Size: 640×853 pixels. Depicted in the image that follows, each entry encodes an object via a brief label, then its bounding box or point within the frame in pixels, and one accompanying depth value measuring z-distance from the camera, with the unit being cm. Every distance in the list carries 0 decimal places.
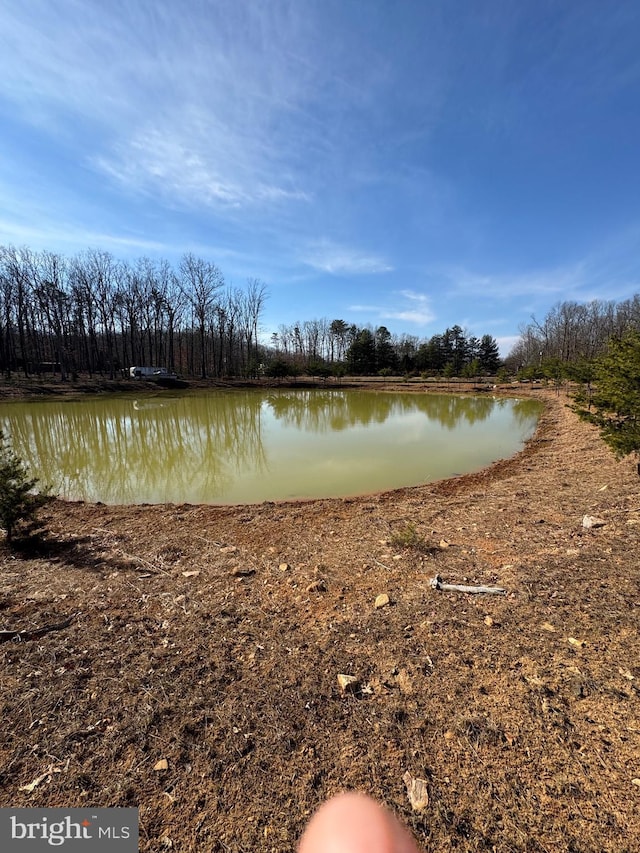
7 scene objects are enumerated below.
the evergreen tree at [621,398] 580
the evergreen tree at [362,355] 5447
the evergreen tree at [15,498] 489
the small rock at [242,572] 427
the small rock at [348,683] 250
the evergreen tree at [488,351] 5950
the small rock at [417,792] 176
